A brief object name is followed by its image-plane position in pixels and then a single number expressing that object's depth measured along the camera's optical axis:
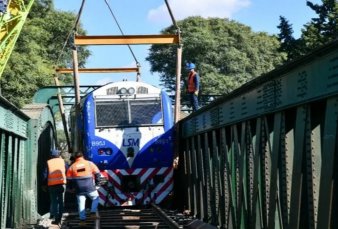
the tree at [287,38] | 36.89
